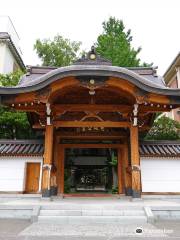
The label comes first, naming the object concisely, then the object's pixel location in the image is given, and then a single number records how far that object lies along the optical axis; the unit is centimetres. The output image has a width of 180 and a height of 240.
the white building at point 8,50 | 1967
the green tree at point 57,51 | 2497
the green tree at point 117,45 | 2103
